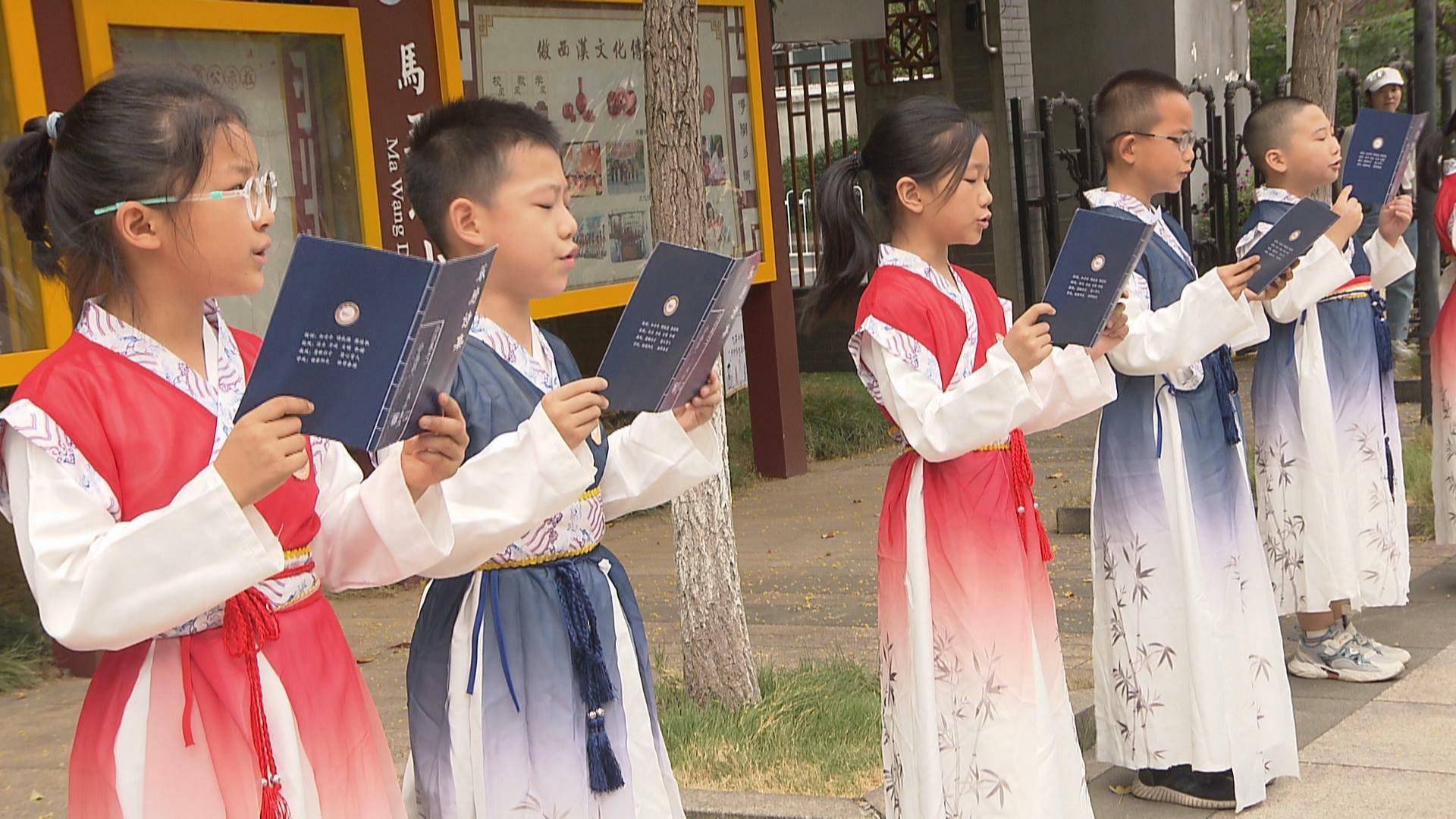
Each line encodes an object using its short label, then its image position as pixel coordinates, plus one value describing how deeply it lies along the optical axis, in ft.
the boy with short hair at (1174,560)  13.50
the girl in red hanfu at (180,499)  6.81
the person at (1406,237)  26.46
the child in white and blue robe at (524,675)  9.03
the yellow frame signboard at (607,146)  25.49
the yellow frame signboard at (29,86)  18.62
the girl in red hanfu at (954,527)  11.19
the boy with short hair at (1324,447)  17.02
